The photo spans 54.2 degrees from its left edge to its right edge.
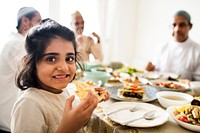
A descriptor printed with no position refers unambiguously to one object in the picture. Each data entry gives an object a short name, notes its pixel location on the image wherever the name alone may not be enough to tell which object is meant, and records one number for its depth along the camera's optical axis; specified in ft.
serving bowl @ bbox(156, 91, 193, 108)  3.28
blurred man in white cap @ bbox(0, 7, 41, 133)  4.17
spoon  2.81
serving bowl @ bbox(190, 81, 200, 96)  4.04
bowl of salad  2.58
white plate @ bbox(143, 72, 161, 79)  5.31
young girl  2.21
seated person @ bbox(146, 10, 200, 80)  6.61
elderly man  4.42
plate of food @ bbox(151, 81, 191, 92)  4.19
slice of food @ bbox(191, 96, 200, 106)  3.20
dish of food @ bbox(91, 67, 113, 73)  5.46
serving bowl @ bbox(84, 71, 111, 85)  4.37
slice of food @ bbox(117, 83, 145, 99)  3.69
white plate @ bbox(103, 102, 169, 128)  2.67
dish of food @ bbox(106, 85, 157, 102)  3.59
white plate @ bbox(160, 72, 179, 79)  5.41
